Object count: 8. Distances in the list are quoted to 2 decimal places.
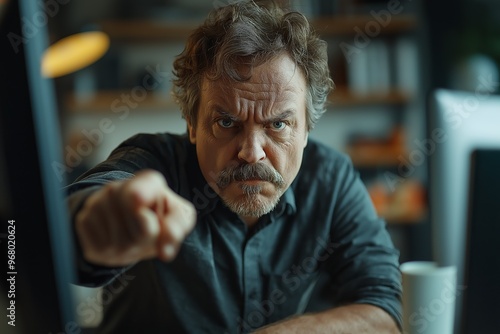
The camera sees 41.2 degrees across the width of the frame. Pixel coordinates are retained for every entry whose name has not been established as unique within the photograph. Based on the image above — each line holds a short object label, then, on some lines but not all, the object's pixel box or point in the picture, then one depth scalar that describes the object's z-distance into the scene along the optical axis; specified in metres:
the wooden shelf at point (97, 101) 1.58
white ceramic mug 0.58
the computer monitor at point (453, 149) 0.53
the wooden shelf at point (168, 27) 1.54
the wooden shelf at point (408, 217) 1.71
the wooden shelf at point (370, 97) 1.70
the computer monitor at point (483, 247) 0.45
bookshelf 1.60
